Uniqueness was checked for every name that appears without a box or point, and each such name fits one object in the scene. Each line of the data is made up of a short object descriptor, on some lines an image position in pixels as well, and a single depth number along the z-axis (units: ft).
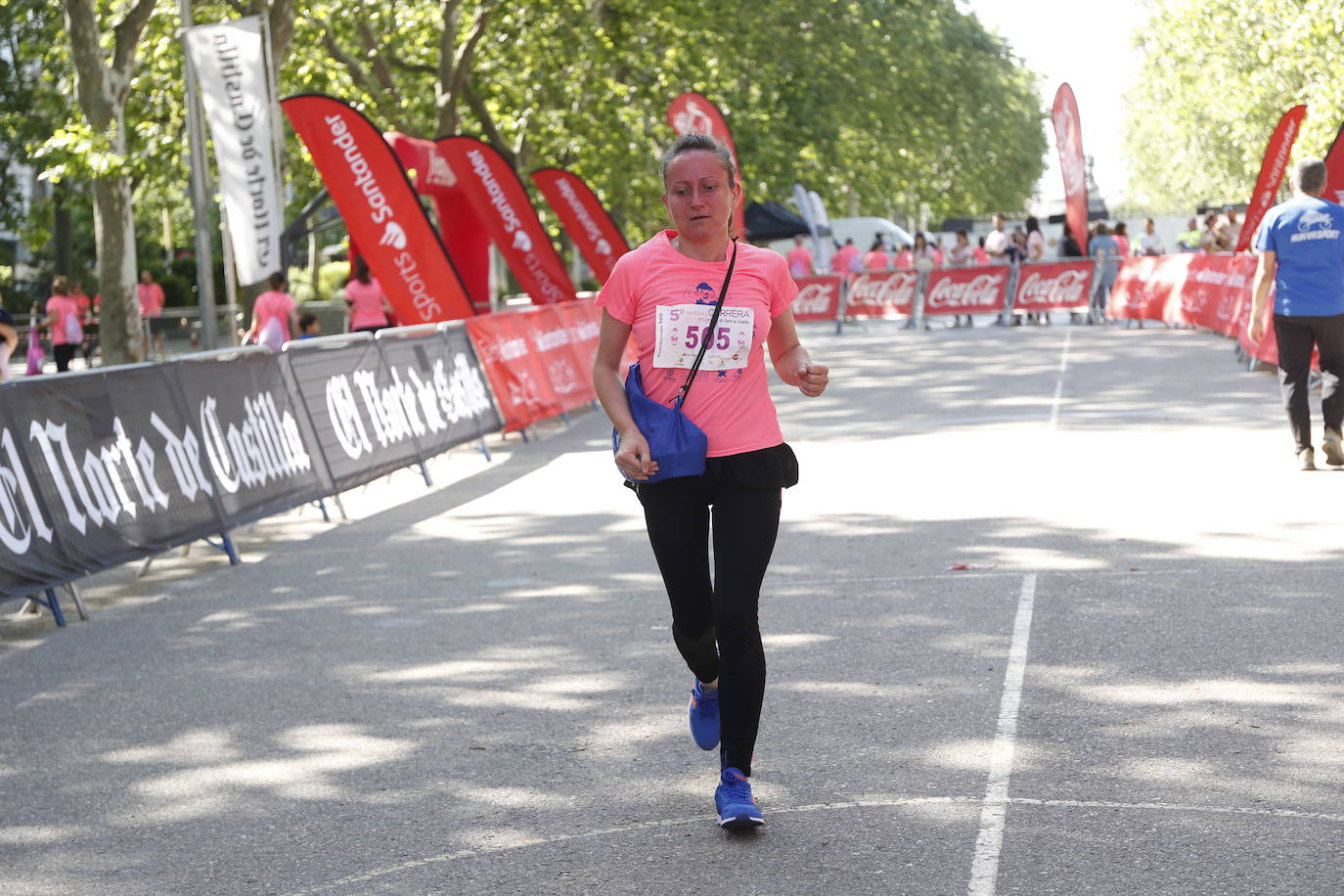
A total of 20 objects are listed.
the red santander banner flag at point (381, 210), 59.57
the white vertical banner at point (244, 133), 59.31
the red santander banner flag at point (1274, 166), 78.79
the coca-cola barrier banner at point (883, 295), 114.42
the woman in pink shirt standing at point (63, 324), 91.40
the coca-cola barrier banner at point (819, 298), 116.47
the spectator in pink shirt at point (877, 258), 126.62
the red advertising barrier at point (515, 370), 55.06
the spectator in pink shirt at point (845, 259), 129.70
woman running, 16.37
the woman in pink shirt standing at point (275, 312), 61.67
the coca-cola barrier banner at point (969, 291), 109.40
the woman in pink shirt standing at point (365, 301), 65.98
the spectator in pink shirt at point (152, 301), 118.16
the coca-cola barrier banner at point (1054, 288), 106.93
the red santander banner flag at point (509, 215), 82.12
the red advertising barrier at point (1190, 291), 76.95
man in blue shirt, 37.60
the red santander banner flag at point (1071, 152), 104.88
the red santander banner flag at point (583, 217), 97.96
